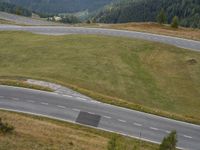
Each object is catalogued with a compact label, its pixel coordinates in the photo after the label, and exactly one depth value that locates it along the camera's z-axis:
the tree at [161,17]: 92.06
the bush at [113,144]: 22.97
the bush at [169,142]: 26.00
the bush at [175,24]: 79.81
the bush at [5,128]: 29.98
